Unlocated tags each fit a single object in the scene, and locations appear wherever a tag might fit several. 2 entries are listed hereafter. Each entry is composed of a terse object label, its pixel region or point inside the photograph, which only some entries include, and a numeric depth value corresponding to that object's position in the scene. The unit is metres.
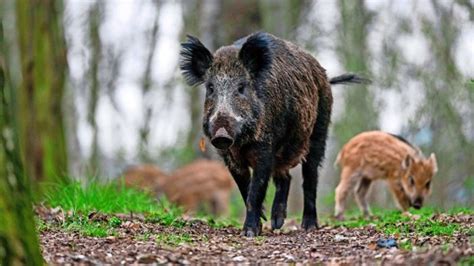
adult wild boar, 16.09
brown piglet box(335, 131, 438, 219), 24.67
